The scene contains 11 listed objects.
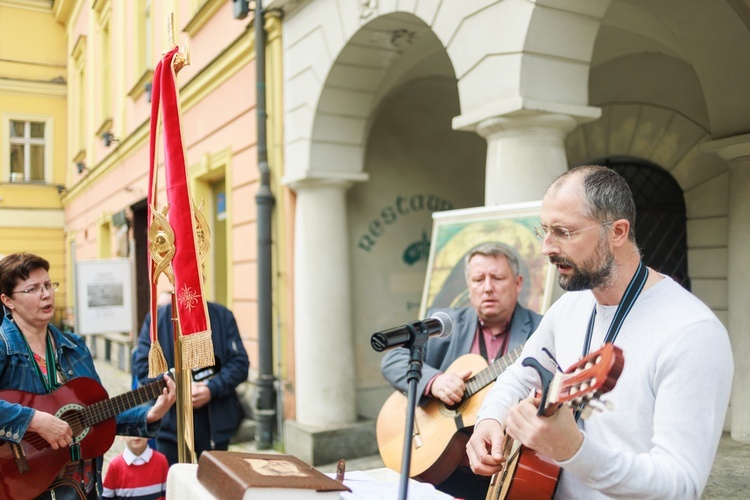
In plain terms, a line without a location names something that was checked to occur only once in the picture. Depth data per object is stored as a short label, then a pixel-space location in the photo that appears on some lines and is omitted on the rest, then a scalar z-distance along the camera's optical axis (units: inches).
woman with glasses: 104.6
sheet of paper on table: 67.1
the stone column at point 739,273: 181.0
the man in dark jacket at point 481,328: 115.8
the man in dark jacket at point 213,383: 143.0
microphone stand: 62.5
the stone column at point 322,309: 243.3
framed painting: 134.1
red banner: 103.4
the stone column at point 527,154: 147.0
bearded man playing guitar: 54.8
